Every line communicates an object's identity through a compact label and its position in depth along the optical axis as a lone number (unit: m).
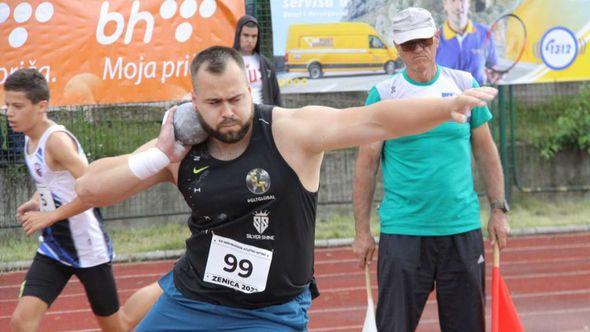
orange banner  20.21
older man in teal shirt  9.31
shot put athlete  7.12
